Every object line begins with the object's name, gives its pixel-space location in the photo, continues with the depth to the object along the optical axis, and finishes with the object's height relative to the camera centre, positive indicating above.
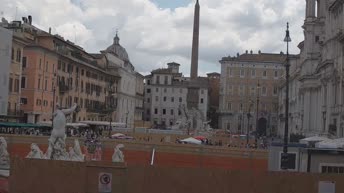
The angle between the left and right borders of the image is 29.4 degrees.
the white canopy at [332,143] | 30.81 -0.63
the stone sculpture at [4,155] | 29.90 -1.69
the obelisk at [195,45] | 75.06 +9.33
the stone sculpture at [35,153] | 27.48 -1.41
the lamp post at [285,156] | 23.83 -1.01
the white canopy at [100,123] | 73.56 -0.16
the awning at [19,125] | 46.66 -0.46
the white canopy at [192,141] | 45.97 -1.11
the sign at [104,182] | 17.95 -1.64
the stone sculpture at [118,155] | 29.72 -1.48
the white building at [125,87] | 115.56 +6.73
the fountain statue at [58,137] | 25.80 -0.67
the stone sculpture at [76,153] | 29.00 -1.45
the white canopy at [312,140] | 40.50 -0.64
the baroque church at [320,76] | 60.26 +6.19
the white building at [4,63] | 49.69 +4.37
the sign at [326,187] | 18.16 -1.58
